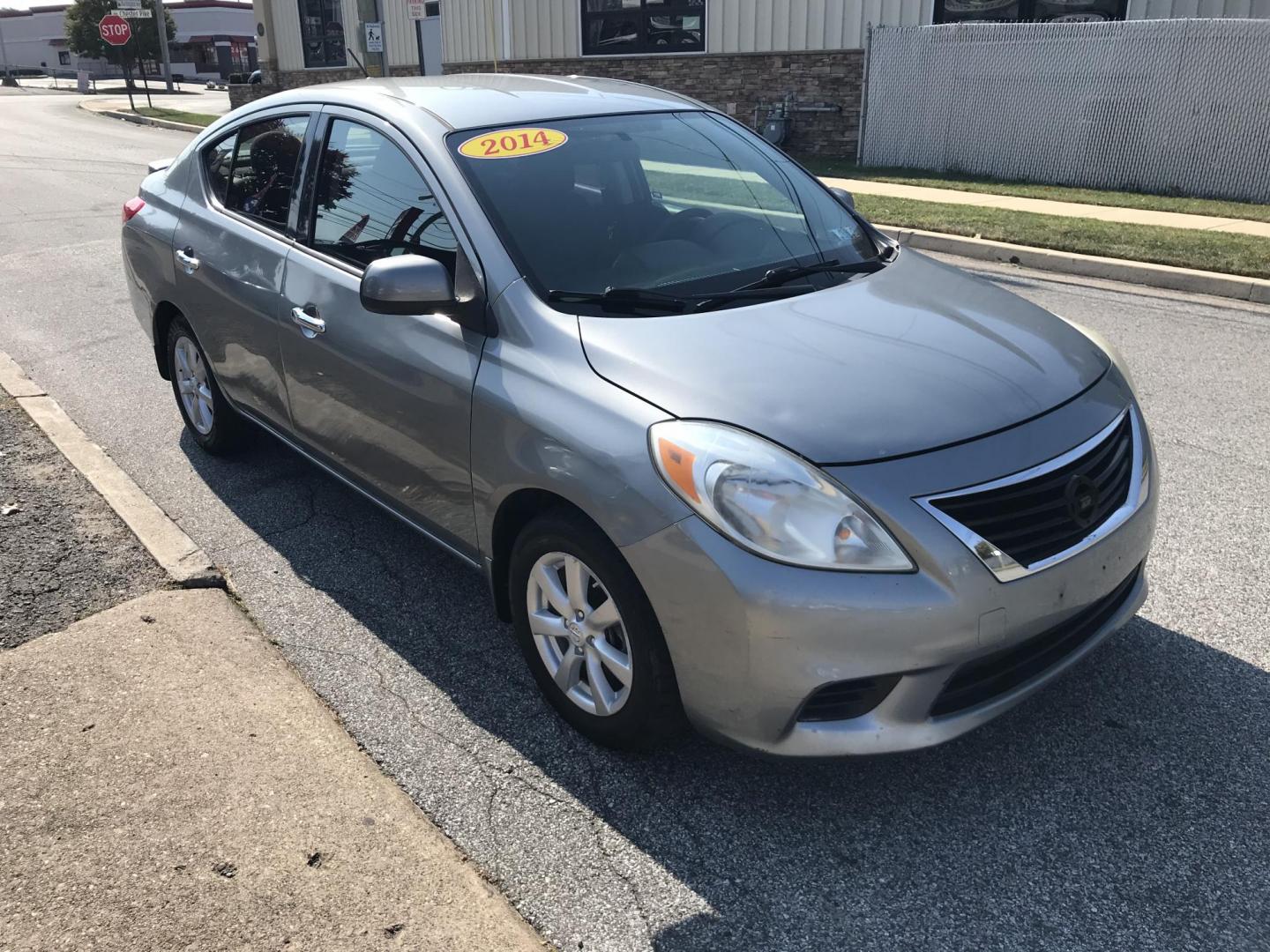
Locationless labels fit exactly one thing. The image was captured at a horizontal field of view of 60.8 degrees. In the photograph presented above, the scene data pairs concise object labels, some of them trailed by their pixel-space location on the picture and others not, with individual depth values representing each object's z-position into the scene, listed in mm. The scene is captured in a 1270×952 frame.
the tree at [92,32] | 61188
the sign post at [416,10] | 17188
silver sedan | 2562
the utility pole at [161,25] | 43356
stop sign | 37156
